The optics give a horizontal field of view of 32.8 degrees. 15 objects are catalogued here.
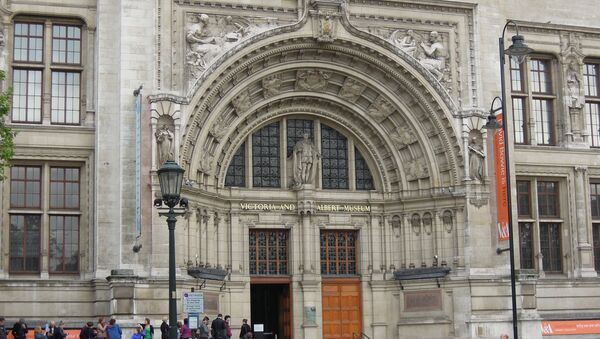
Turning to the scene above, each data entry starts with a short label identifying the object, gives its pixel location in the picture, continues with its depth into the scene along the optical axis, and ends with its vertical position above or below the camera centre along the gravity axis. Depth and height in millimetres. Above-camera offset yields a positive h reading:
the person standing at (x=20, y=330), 30125 -584
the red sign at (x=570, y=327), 37312 -1049
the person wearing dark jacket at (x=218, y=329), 31672 -710
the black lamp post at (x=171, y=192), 20891 +2362
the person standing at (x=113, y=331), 29672 -661
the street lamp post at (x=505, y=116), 28172 +5381
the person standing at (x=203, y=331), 31141 -756
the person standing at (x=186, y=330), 30781 -718
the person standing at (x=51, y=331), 30311 -654
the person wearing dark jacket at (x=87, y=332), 30312 -690
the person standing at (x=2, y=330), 28886 -553
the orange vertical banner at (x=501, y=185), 35812 +4056
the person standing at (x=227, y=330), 32062 -757
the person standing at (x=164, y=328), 30781 -645
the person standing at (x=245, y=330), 33844 -812
